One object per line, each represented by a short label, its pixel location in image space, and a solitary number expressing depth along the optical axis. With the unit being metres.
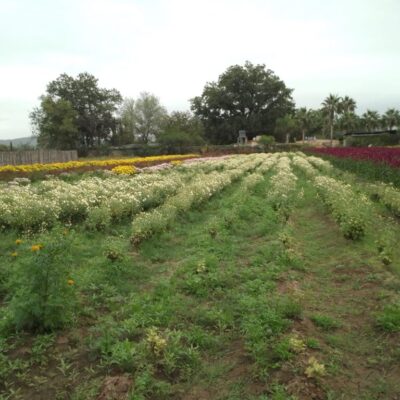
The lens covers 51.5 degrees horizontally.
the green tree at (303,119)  88.01
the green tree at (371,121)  92.56
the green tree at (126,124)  72.25
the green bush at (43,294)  4.43
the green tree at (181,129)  56.81
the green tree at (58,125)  58.56
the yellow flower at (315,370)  3.73
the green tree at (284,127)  80.19
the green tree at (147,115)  78.69
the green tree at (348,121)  90.81
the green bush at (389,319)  4.68
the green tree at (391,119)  88.82
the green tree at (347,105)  89.56
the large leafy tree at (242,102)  80.81
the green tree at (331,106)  87.23
